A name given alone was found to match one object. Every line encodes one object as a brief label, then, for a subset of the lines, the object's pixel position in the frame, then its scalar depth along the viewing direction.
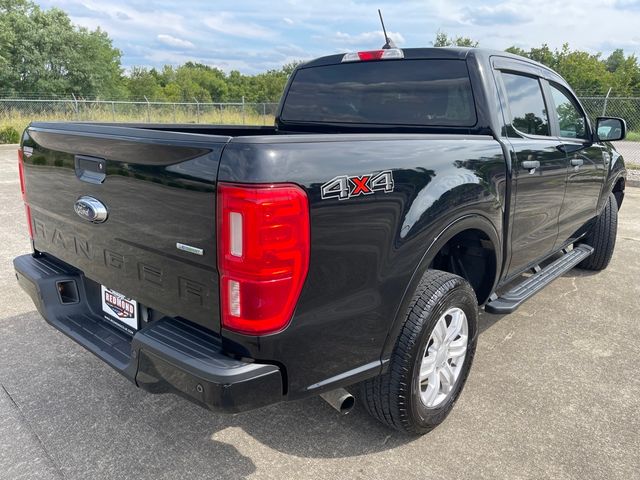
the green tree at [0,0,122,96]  35.12
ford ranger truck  1.77
